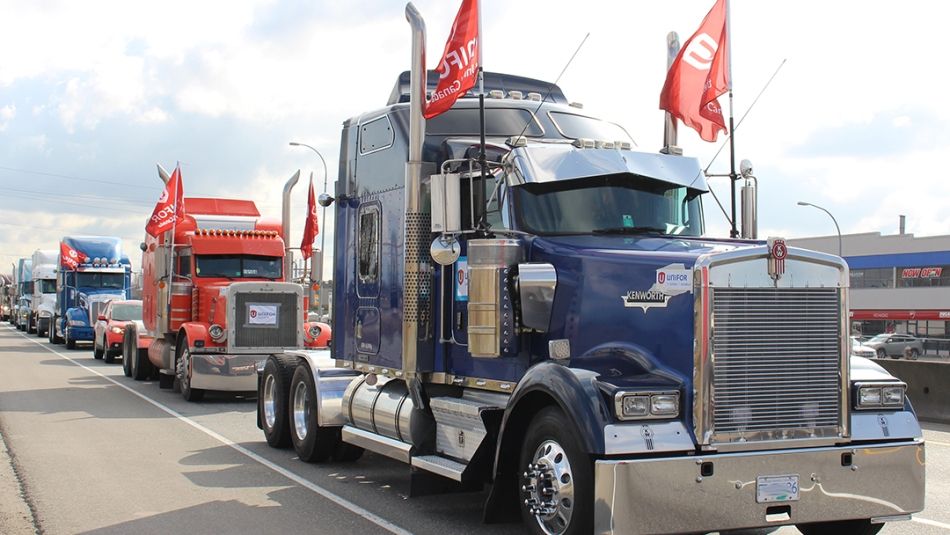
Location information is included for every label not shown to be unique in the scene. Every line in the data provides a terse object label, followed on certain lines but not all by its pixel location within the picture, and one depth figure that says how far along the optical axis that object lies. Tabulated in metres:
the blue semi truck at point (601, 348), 6.13
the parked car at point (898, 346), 55.09
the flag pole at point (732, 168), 8.75
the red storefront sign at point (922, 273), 71.56
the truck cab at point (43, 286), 44.53
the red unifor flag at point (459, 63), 8.35
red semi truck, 18.03
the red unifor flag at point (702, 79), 9.74
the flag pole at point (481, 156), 7.70
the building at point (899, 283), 70.94
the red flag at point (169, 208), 20.08
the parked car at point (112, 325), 28.91
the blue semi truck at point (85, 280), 36.62
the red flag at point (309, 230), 19.38
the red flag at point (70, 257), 37.56
